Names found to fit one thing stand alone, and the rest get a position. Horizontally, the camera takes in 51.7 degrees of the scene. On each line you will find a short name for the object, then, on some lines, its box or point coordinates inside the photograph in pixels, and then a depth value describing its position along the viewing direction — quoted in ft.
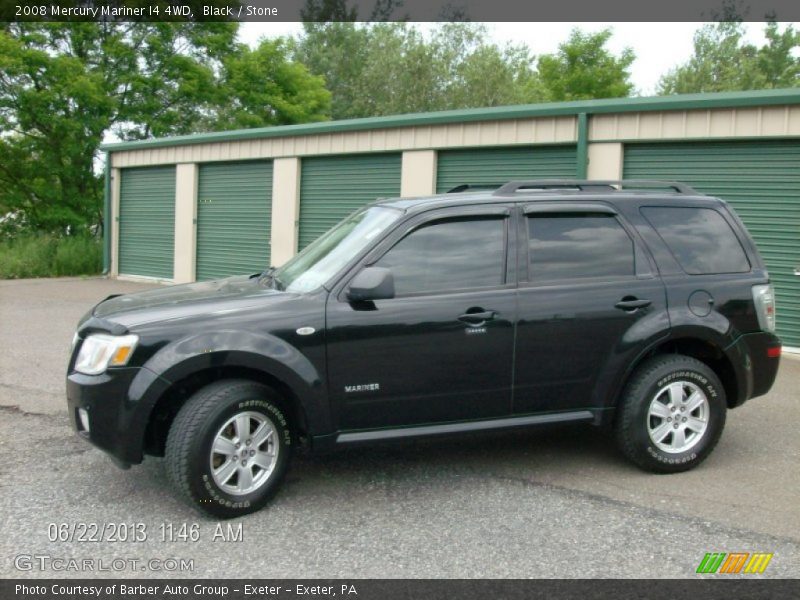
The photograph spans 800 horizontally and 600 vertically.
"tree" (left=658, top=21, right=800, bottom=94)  155.43
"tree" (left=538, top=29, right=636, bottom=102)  138.51
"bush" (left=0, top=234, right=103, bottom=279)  72.02
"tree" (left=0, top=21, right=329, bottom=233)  80.74
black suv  15.14
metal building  34.19
